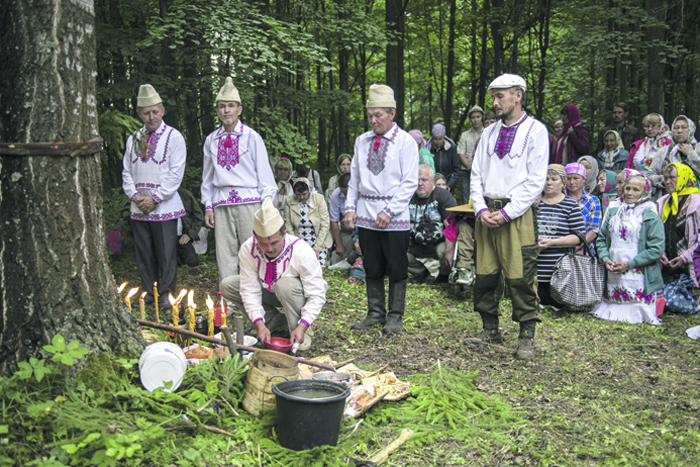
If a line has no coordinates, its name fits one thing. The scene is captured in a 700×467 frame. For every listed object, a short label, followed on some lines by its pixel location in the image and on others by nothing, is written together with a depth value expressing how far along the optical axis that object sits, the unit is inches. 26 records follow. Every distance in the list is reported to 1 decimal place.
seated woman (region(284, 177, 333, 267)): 323.3
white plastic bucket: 121.3
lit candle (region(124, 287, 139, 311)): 138.5
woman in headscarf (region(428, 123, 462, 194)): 378.6
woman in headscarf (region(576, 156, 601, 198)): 302.0
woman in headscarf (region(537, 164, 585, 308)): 247.1
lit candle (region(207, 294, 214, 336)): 161.6
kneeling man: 168.6
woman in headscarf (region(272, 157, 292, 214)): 340.8
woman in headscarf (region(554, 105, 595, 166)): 344.5
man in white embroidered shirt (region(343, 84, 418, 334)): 204.1
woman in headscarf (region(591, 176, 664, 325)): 236.7
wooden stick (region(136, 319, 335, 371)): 135.7
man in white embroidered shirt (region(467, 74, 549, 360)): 176.2
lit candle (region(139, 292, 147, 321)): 156.4
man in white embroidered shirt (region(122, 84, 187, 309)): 223.3
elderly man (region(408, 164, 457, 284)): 297.3
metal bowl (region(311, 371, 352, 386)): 136.7
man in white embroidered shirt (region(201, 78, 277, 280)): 215.9
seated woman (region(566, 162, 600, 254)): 259.1
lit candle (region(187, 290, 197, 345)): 153.4
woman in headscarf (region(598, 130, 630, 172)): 336.7
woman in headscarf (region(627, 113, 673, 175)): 301.1
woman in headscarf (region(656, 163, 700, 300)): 247.1
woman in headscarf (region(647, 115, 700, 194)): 275.9
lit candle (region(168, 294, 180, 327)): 151.1
